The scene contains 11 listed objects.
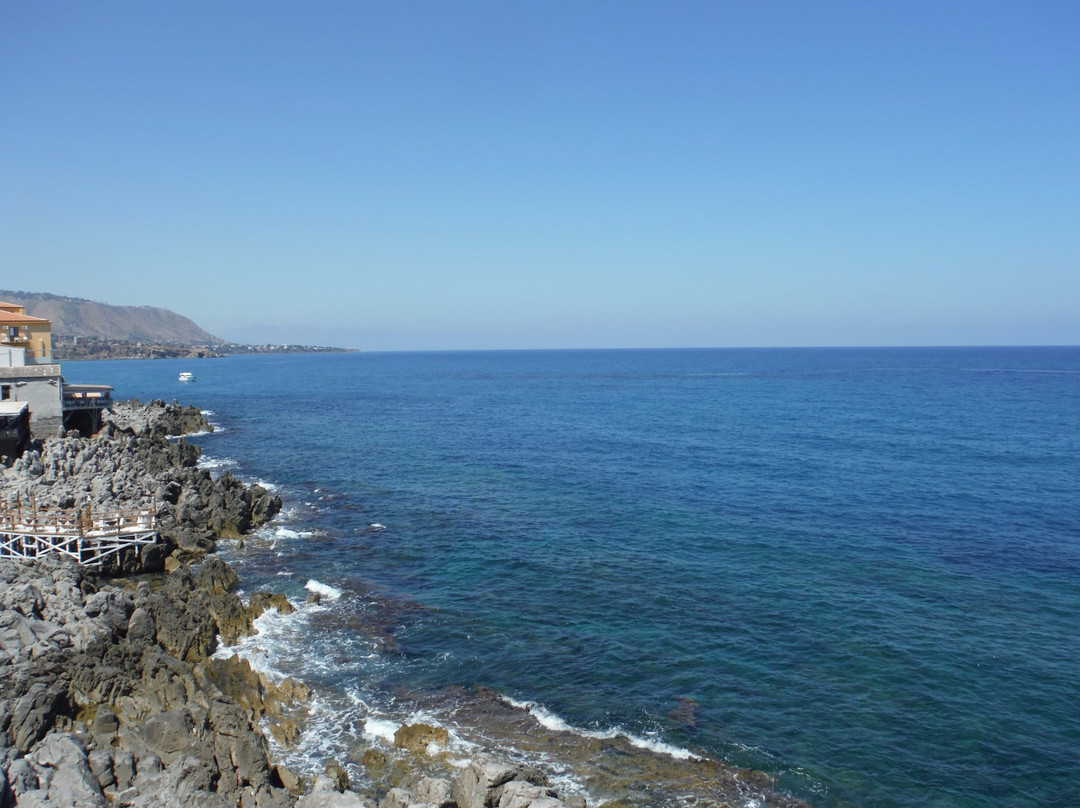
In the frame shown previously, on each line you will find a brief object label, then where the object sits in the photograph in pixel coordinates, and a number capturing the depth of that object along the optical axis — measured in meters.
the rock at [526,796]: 18.84
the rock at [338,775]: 20.83
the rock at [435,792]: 19.62
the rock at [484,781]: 19.66
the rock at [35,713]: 21.58
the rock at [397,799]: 19.19
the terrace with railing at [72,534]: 37.03
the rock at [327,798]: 18.55
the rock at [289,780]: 20.94
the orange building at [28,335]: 62.88
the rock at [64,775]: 18.31
